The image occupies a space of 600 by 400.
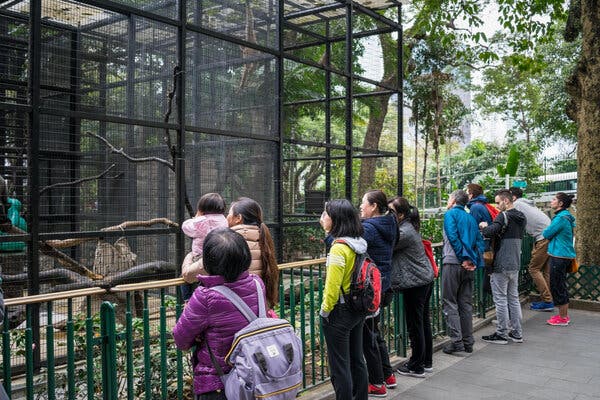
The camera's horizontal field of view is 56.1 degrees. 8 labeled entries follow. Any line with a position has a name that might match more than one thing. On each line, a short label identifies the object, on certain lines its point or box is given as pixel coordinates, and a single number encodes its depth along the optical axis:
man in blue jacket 5.75
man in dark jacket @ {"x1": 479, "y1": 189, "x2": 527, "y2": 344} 6.39
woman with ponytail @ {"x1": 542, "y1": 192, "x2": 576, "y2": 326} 7.66
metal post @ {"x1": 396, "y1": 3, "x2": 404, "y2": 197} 8.73
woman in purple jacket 2.59
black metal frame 4.41
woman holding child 3.47
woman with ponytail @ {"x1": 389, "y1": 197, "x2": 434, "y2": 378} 4.99
